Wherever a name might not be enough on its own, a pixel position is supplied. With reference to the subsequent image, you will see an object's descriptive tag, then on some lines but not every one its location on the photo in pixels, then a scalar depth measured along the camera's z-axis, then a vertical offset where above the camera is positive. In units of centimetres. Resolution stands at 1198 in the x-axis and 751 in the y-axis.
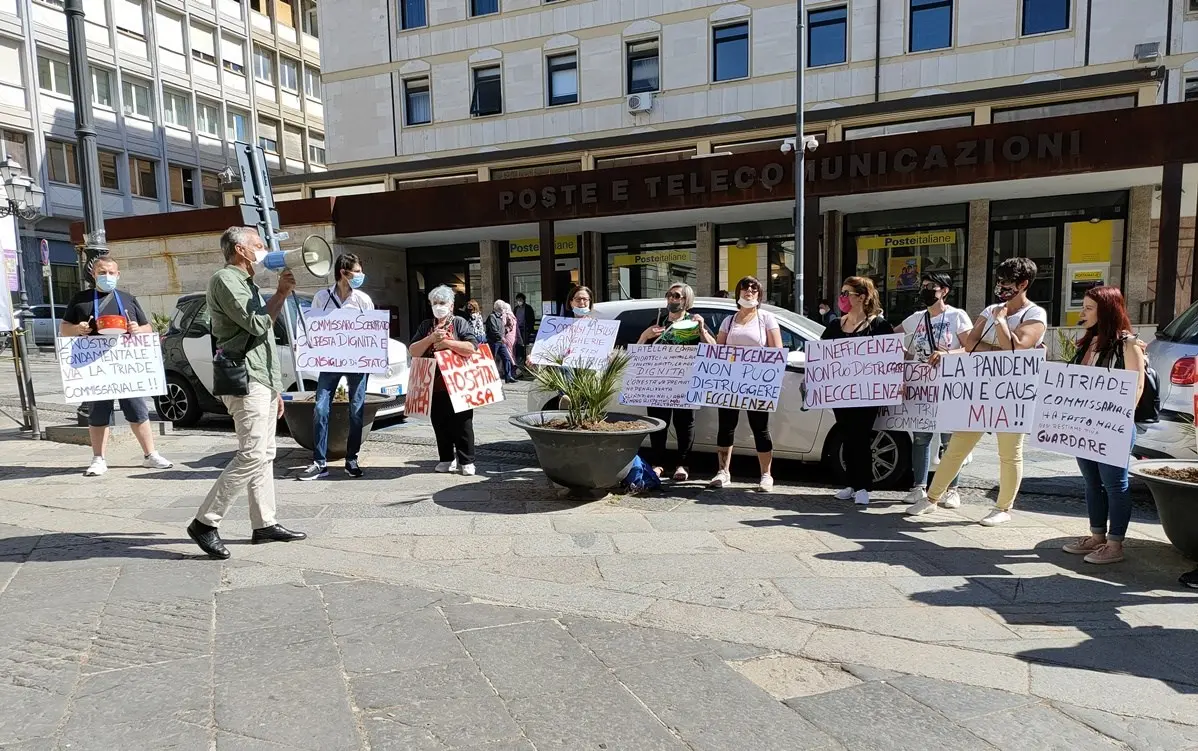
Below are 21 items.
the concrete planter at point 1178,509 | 402 -119
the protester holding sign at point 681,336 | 638 -29
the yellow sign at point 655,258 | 2033 +122
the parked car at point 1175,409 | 543 -86
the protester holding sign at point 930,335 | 554 -29
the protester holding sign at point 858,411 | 564 -85
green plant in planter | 566 -66
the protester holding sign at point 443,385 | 631 -65
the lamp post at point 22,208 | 822 +265
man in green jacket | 433 -39
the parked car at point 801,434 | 617 -114
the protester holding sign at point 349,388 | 655 -70
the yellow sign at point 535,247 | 2114 +165
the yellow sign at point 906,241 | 1780 +137
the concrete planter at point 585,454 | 545 -111
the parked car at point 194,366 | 880 -67
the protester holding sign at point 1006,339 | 491 -30
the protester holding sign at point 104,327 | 662 -12
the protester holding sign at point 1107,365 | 419 -52
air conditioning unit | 2300 +616
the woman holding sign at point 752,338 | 608 -31
